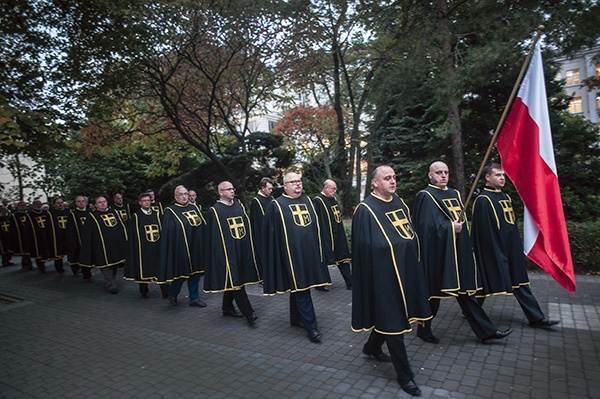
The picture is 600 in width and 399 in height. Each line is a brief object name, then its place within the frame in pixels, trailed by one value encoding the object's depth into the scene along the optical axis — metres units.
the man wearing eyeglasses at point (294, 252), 5.70
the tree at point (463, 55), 8.43
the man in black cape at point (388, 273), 4.12
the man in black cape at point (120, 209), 10.47
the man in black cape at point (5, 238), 14.30
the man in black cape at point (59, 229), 11.83
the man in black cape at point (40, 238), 12.03
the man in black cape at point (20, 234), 13.20
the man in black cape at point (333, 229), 8.55
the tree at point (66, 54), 8.43
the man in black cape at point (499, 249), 5.50
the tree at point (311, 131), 23.05
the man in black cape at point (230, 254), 6.49
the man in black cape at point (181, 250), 7.73
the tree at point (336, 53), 13.43
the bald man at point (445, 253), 5.08
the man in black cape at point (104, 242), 9.60
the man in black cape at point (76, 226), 11.02
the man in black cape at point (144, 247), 8.52
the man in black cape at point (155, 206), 8.93
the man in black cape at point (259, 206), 8.17
